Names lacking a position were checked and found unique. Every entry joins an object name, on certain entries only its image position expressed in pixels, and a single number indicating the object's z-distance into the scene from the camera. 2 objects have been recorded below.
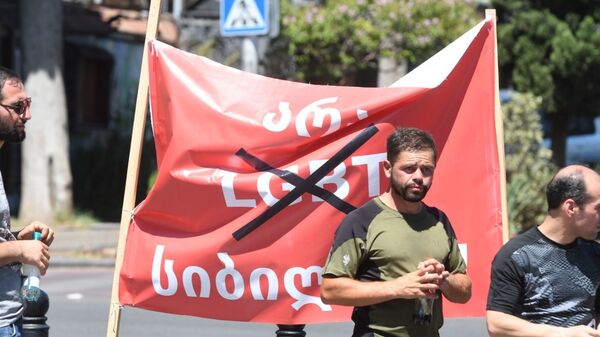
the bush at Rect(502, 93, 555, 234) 32.98
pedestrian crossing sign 24.76
